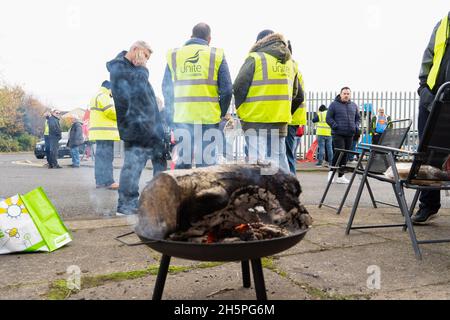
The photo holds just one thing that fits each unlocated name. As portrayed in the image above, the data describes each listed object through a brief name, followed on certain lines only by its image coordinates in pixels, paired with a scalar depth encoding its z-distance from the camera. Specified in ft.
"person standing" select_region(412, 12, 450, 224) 11.73
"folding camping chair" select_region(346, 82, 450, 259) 9.27
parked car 56.54
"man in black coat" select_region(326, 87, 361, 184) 24.39
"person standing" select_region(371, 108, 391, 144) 44.45
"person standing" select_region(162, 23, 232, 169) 14.43
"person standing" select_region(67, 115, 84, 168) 34.01
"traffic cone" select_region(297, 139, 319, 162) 44.52
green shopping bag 9.79
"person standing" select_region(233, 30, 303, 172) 14.73
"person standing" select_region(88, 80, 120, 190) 19.34
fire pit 5.70
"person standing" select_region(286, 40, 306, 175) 17.61
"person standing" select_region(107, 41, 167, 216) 13.97
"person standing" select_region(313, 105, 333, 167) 35.58
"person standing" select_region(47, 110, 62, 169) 38.08
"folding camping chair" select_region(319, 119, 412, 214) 13.57
